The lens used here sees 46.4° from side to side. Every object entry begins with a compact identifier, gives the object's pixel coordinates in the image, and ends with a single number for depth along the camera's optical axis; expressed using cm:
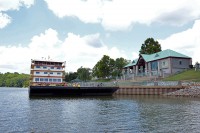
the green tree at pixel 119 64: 11681
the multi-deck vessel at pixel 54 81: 5347
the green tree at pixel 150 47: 10099
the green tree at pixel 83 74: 13404
